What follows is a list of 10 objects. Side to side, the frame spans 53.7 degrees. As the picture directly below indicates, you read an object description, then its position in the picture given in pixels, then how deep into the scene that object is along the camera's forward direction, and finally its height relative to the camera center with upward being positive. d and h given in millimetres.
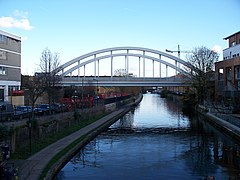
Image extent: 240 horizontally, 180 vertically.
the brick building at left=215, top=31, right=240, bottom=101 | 40994 +3549
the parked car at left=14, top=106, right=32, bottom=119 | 25383 -2317
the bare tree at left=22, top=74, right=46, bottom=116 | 27250 +504
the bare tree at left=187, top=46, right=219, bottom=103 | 47117 +4066
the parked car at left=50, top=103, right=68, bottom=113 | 32079 -2423
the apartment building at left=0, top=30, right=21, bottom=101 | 41146 +4944
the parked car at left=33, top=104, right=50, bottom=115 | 29269 -2362
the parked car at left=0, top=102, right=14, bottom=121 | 23711 -2183
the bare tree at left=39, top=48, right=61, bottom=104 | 27684 +2027
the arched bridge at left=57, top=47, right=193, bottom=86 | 50474 +4978
